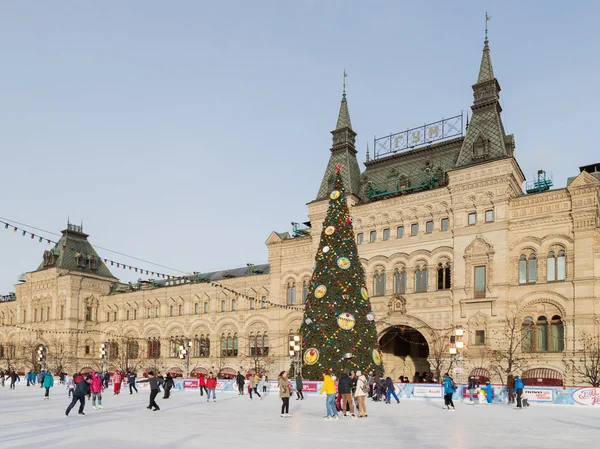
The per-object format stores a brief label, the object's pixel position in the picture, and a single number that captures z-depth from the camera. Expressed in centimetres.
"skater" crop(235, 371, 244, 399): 3705
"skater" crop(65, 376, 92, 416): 2091
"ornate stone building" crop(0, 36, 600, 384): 3856
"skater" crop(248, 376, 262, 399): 3319
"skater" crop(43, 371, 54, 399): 3089
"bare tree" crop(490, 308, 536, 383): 3884
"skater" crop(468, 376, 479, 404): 3020
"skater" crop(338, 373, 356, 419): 2095
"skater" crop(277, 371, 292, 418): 2181
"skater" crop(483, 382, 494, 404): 3005
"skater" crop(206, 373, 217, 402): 3062
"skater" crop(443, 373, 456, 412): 2542
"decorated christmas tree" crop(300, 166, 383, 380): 3509
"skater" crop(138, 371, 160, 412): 2330
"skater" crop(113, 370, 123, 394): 3731
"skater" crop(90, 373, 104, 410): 2478
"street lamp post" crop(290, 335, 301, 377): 4091
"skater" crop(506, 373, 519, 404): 2877
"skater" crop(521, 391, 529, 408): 2780
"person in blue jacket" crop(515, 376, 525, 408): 2681
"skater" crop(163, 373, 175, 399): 3219
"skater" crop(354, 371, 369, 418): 2105
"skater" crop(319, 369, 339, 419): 1992
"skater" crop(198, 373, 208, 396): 3578
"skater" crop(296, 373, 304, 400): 3092
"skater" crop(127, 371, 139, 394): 3784
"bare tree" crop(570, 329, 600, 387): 3581
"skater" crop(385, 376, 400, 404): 2968
